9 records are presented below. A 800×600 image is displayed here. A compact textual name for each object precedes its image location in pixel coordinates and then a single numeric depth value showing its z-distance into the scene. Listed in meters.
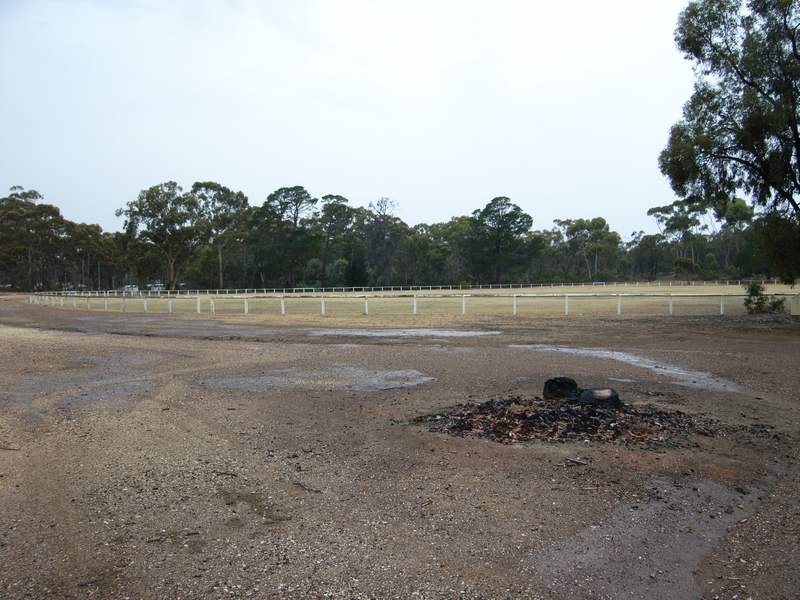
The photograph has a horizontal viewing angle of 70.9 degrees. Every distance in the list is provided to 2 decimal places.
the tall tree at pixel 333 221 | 98.26
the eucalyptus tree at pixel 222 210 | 89.50
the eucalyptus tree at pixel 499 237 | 98.25
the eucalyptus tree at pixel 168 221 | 73.00
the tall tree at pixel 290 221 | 88.12
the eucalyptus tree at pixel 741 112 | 17.91
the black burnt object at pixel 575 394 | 6.73
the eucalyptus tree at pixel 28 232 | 82.12
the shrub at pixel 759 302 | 24.67
